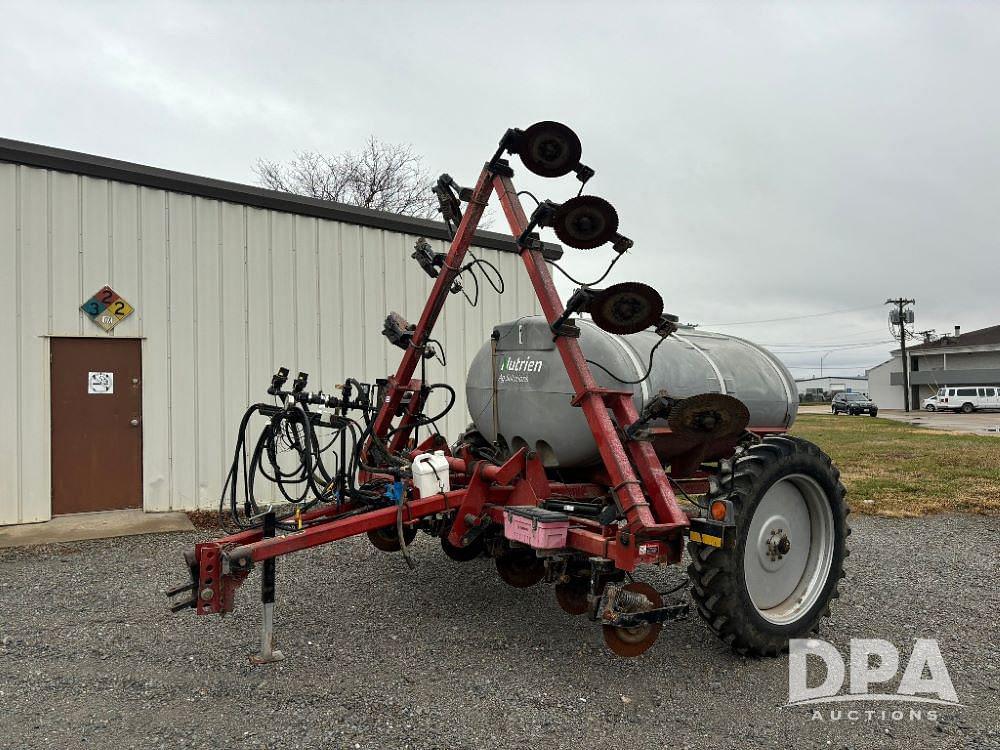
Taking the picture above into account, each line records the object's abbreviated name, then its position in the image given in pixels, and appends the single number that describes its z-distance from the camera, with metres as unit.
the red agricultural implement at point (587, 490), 3.56
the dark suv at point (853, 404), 38.69
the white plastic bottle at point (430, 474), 4.27
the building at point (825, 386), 88.62
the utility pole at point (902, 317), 49.34
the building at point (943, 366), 50.12
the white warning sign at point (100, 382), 7.37
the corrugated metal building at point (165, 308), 7.03
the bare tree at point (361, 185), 25.19
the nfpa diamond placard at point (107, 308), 7.32
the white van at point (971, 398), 42.00
